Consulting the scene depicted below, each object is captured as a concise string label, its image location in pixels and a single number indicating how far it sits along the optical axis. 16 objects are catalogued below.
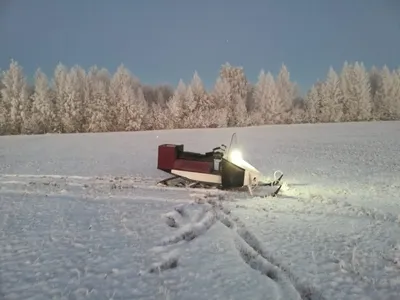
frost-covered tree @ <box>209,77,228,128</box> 58.09
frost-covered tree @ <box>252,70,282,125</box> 57.91
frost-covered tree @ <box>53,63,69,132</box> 53.92
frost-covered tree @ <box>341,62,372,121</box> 55.06
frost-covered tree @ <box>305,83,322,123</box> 56.91
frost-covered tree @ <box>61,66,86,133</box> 53.81
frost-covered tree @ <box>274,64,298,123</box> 58.06
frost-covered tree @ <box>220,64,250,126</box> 59.00
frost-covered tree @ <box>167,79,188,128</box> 57.56
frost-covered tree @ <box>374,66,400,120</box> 54.00
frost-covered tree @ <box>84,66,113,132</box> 53.91
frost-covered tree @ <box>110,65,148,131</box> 54.81
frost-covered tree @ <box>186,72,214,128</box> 58.22
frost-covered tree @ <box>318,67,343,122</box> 55.91
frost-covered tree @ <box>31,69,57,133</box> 52.78
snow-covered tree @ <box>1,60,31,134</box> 51.94
